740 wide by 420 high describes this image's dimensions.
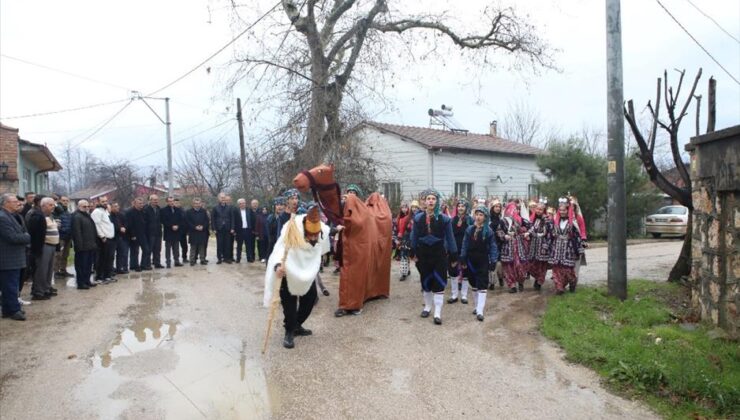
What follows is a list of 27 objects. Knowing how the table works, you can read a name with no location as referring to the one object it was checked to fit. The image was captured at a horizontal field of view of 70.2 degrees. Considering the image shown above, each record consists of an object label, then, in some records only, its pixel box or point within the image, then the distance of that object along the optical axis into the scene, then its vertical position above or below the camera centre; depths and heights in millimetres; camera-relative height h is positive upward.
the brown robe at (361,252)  7863 -784
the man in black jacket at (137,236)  12406 -757
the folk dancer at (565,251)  8852 -885
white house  21547 +1624
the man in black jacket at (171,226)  13250 -569
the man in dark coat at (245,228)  14266 -682
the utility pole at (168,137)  27905 +3588
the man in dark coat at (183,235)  13562 -833
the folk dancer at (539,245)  9164 -814
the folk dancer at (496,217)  9219 -313
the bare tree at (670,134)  8633 +1056
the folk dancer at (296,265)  6188 -745
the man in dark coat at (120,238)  11664 -762
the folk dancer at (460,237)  8695 -636
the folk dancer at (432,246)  7516 -661
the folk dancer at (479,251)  7738 -782
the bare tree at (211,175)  37906 +2164
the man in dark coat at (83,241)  10055 -696
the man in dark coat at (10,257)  7613 -748
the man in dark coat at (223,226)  14023 -610
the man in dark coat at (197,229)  13673 -664
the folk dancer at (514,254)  9445 -983
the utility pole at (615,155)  8109 +671
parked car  22078 -1042
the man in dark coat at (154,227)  12820 -572
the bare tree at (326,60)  14930 +4168
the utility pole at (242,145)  22366 +2858
